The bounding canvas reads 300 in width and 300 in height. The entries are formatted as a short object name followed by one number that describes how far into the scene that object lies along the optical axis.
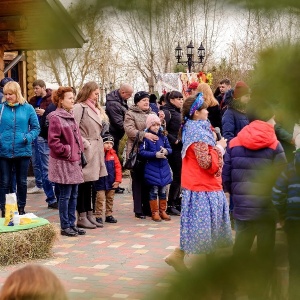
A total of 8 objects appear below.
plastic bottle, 5.86
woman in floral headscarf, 4.66
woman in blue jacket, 7.08
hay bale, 5.57
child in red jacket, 7.25
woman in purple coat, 6.32
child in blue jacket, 7.30
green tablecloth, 5.68
